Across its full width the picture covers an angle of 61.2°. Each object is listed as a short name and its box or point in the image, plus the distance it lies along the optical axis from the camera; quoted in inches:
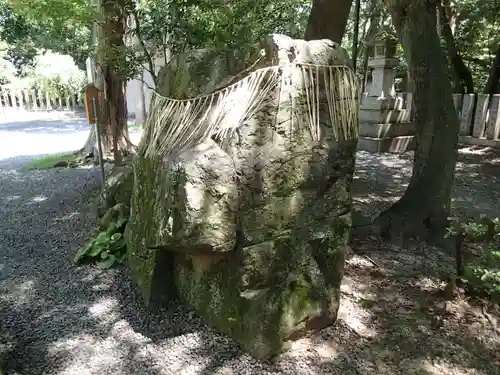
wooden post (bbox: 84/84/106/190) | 181.1
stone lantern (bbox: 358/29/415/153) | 335.6
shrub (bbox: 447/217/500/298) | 107.4
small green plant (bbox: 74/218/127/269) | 140.4
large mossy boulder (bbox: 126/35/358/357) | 88.6
